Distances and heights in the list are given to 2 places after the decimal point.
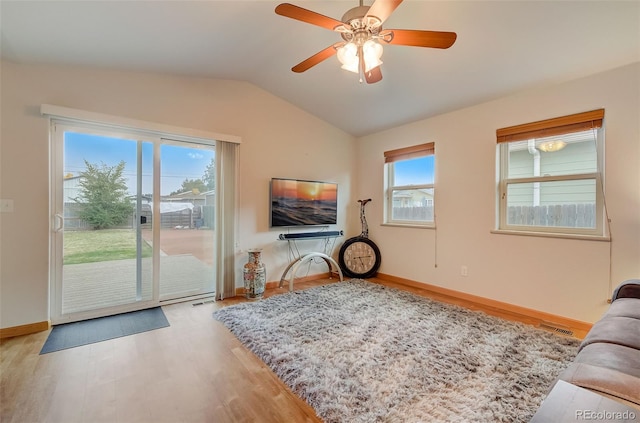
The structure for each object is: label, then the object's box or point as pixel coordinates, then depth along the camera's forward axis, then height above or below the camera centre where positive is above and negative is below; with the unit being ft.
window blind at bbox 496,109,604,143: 8.23 +2.83
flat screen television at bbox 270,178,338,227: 12.71 +0.33
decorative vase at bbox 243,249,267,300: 11.11 -2.83
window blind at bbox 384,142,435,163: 12.49 +2.85
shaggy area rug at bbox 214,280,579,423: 5.05 -3.62
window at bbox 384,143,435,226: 12.96 +1.28
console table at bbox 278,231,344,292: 12.53 -1.96
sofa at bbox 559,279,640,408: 2.79 -1.88
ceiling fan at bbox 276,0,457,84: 5.18 +3.73
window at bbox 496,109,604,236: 8.50 +1.24
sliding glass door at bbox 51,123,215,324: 8.84 -0.49
